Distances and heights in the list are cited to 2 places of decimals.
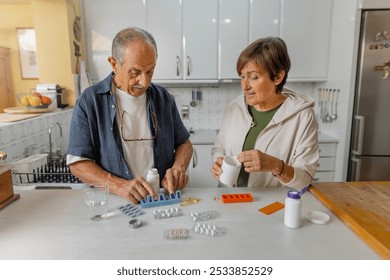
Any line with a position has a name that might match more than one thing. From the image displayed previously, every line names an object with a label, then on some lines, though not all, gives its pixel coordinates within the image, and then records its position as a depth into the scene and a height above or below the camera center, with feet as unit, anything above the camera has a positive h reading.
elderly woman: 3.86 -0.64
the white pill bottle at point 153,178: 3.61 -1.19
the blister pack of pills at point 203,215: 3.12 -1.45
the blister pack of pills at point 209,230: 2.79 -1.43
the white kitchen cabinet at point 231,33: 8.97 +1.47
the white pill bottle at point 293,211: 2.89 -1.28
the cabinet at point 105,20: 9.05 +1.89
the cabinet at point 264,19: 8.96 +1.89
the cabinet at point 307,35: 9.00 +1.41
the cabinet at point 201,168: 9.17 -2.72
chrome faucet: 6.82 -1.47
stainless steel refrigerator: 7.61 -0.64
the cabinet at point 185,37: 9.01 +1.37
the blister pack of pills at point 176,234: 2.73 -1.43
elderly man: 3.77 -0.69
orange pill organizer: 3.55 -1.42
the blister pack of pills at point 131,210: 3.22 -1.44
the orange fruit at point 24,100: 7.06 -0.43
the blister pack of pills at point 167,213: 3.16 -1.43
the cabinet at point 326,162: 8.81 -2.46
